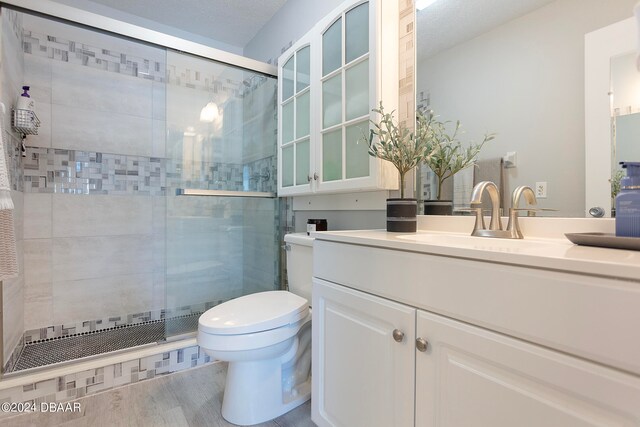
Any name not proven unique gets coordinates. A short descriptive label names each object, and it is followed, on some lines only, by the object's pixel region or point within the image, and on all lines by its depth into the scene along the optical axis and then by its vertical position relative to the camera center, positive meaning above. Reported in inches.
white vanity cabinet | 21.1 -12.8
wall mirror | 36.6 +18.5
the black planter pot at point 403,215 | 47.5 -0.2
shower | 76.8 +6.4
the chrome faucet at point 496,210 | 39.6 +0.5
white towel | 39.5 -2.7
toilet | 48.8 -23.0
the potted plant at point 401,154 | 47.6 +9.7
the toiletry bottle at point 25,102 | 69.7 +25.8
